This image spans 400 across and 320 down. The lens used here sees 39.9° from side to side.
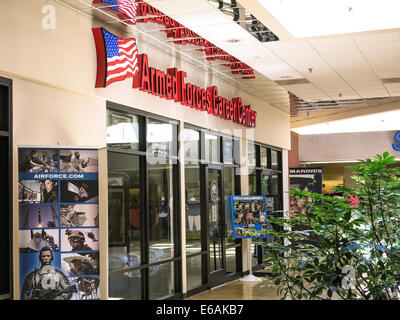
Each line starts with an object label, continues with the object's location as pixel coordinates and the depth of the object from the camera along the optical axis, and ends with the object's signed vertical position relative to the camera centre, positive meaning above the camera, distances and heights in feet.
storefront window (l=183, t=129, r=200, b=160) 31.76 +2.66
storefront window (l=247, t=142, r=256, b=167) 42.98 +2.59
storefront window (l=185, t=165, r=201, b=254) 32.22 -1.22
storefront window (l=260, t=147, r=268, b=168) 46.36 +2.53
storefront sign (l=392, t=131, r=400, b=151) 73.31 +5.73
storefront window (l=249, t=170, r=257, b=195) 43.52 +0.37
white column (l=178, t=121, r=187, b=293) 30.45 -0.44
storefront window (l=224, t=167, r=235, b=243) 38.60 -0.19
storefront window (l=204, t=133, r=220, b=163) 34.94 +2.59
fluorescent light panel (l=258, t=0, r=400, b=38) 21.30 +6.96
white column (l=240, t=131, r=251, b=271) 40.90 +0.54
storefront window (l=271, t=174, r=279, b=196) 50.31 +0.26
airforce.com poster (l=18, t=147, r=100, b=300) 16.66 -0.98
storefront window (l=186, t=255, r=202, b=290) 32.35 -5.00
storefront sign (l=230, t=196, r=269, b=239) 37.45 -1.77
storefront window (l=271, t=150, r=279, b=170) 50.90 +2.51
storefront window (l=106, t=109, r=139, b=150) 23.86 +2.65
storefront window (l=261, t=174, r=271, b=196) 46.82 +0.25
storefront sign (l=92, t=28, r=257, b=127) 21.91 +5.32
